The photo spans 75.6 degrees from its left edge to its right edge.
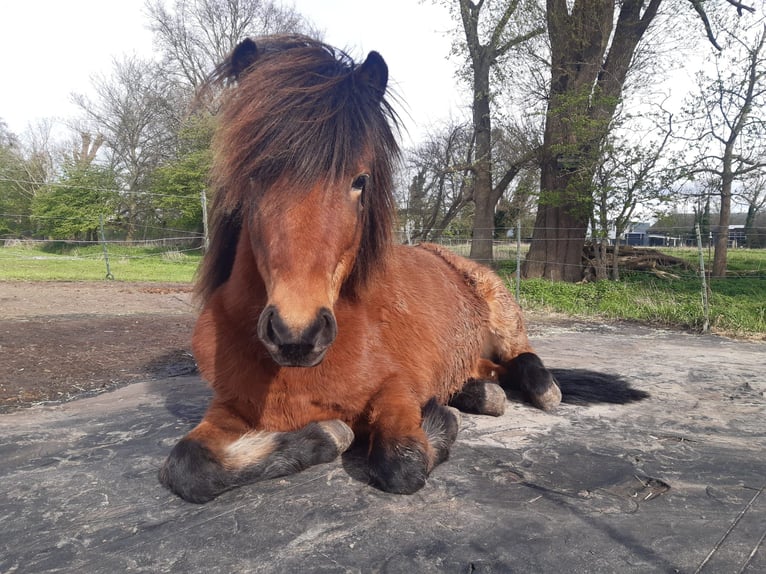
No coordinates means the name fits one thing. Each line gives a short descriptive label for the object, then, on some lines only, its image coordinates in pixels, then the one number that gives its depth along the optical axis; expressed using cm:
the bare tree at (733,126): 1183
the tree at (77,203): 2923
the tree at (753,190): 1228
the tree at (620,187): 1245
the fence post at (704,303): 721
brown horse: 191
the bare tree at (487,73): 1532
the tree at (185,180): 2781
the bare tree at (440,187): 2411
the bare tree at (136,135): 3247
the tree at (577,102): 1303
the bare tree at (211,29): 2906
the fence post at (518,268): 1055
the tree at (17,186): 3438
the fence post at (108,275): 1573
